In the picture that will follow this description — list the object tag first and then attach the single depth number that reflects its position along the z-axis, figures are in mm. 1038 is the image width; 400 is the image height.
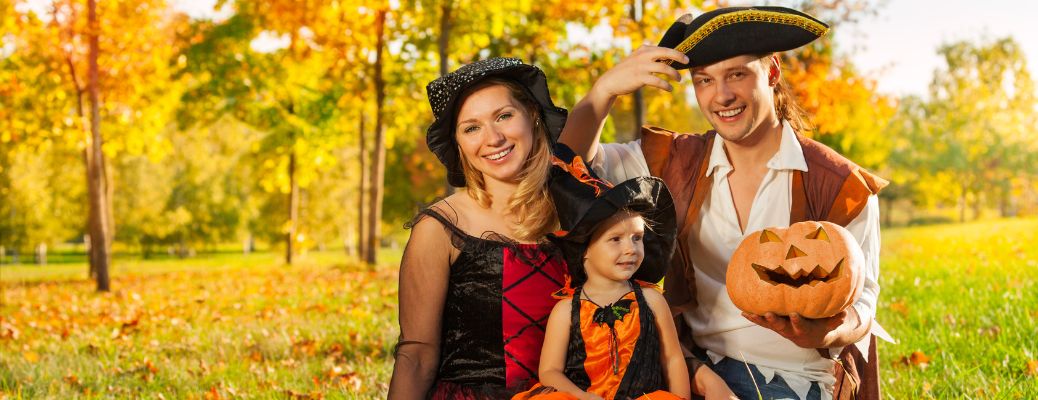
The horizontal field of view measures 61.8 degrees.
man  3234
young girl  3062
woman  3293
